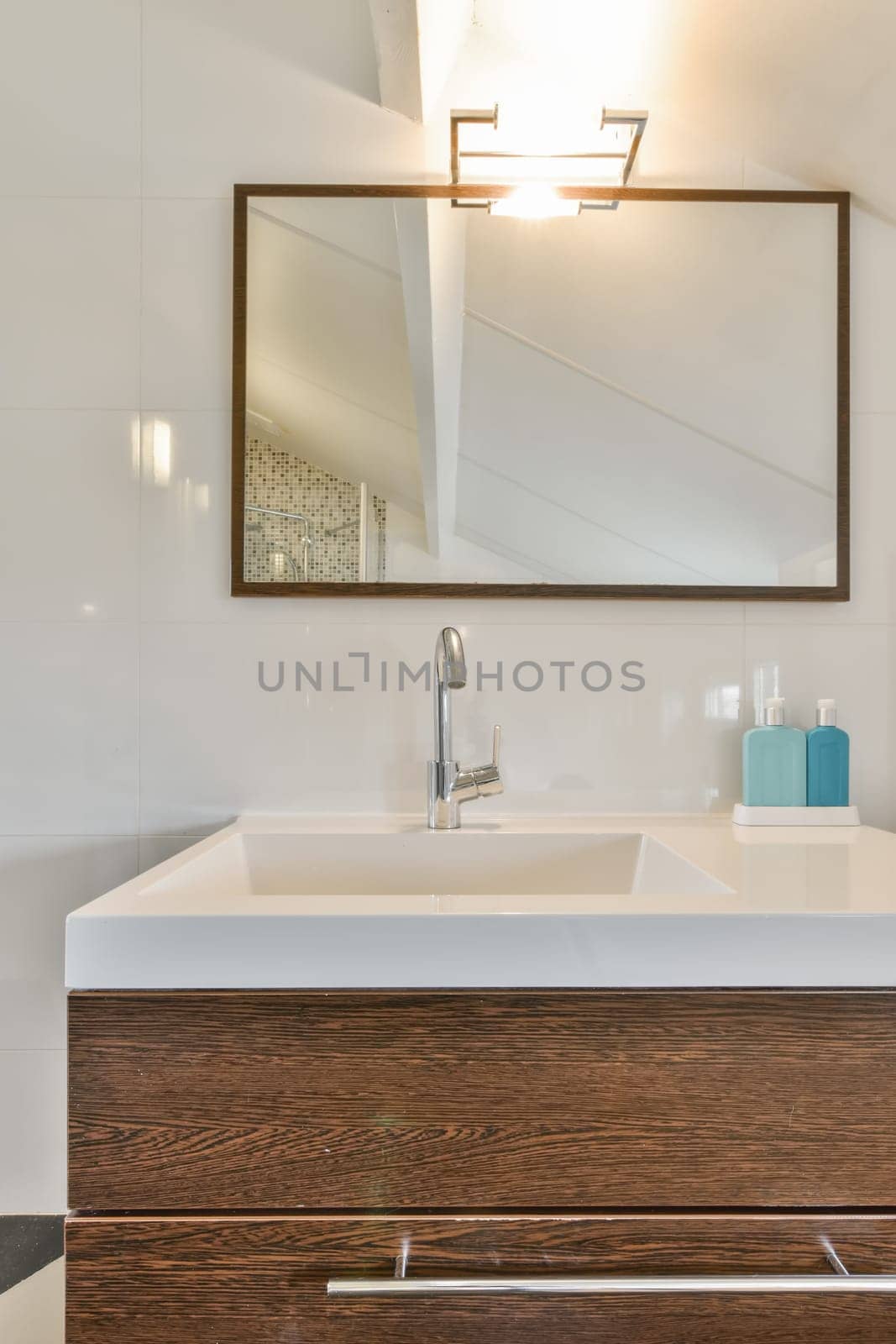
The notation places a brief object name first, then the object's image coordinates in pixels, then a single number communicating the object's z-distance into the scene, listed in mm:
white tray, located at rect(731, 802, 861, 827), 1256
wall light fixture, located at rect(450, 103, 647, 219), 1314
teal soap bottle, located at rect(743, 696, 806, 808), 1273
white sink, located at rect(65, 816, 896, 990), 727
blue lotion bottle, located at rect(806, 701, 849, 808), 1270
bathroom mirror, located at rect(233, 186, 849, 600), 1319
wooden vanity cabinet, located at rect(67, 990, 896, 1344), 701
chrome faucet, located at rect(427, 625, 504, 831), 1229
